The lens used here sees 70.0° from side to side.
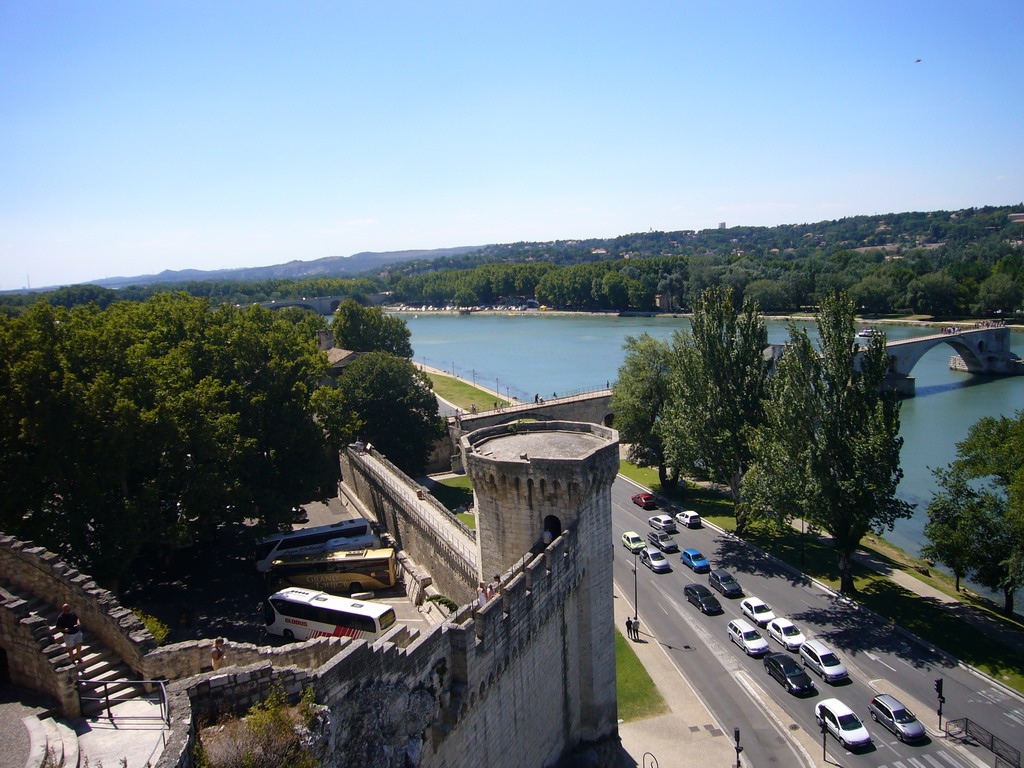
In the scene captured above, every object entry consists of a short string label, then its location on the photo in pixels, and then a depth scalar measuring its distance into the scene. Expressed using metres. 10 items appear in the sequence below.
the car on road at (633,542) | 34.38
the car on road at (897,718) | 20.59
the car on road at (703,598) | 28.66
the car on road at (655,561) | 32.59
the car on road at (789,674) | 23.06
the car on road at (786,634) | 25.69
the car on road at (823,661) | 23.64
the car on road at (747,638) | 25.44
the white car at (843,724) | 20.32
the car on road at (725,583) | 30.06
